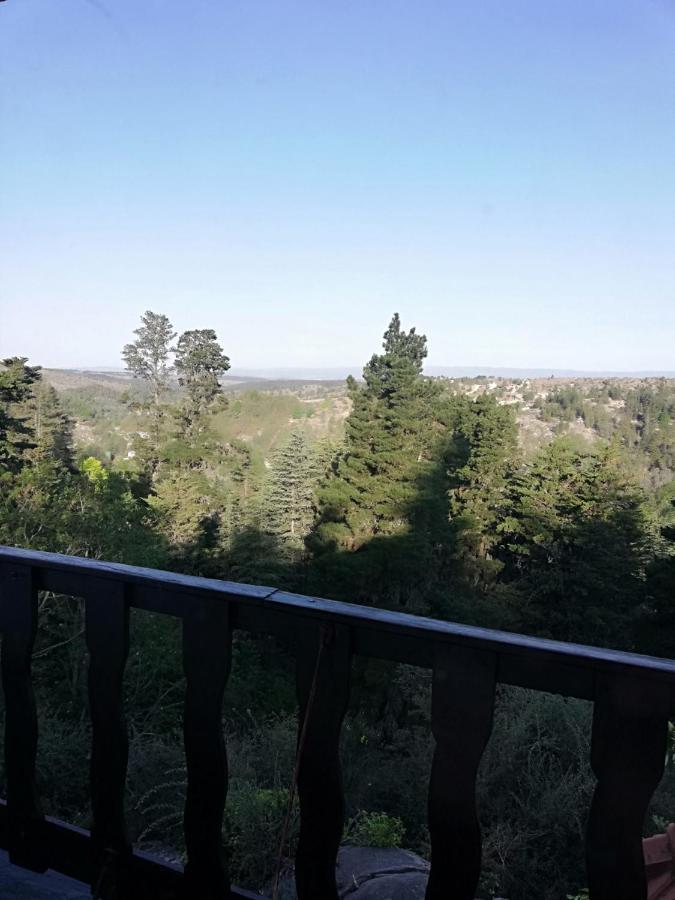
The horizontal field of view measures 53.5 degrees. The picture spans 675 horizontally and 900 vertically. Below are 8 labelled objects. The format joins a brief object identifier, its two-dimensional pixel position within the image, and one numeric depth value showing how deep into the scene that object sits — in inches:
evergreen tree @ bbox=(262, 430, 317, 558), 948.6
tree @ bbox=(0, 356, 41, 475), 682.8
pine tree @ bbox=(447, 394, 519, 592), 948.6
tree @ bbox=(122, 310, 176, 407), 1215.6
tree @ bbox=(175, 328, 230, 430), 1171.9
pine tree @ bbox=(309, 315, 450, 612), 813.9
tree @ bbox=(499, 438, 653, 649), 815.1
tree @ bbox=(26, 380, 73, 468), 877.2
